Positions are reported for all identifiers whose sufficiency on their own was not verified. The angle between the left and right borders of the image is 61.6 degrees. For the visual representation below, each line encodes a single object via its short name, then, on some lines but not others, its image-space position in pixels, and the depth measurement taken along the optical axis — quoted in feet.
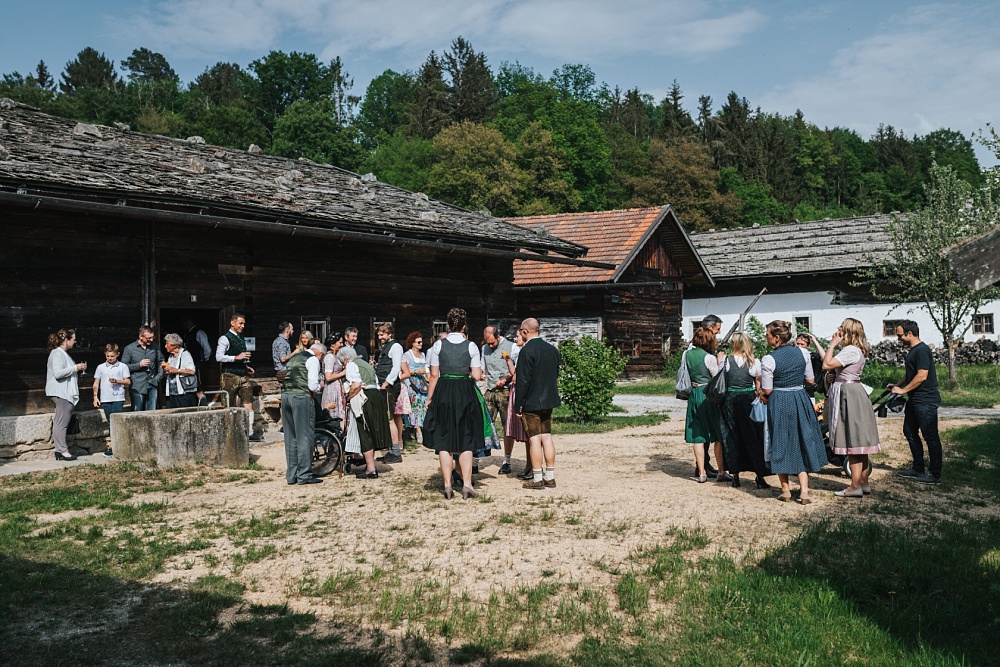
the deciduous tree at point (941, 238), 71.77
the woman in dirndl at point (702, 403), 30.78
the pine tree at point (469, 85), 232.73
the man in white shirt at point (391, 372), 35.22
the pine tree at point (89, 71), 250.37
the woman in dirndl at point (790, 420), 26.86
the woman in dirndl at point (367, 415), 31.68
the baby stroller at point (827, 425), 32.12
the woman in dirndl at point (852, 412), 27.71
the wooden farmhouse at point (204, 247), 39.04
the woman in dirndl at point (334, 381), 32.94
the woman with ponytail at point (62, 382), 35.73
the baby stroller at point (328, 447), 32.81
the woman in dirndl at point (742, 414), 28.84
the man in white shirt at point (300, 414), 30.83
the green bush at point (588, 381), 50.78
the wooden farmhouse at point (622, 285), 87.40
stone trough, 33.78
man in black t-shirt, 30.19
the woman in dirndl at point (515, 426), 31.65
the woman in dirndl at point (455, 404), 28.14
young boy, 37.65
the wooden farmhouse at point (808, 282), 101.71
